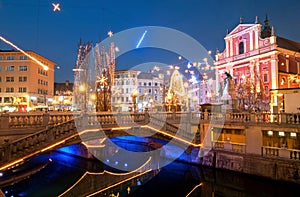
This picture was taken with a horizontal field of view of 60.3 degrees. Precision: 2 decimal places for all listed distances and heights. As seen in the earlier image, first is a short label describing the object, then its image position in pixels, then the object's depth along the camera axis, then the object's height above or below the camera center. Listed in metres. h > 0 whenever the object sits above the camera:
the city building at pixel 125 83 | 85.50 +6.70
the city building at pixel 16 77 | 53.38 +5.54
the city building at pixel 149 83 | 87.57 +6.89
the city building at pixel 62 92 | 59.14 +2.87
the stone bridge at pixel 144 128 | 13.05 -1.67
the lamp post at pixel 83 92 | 33.34 +1.55
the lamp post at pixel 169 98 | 33.49 +0.59
